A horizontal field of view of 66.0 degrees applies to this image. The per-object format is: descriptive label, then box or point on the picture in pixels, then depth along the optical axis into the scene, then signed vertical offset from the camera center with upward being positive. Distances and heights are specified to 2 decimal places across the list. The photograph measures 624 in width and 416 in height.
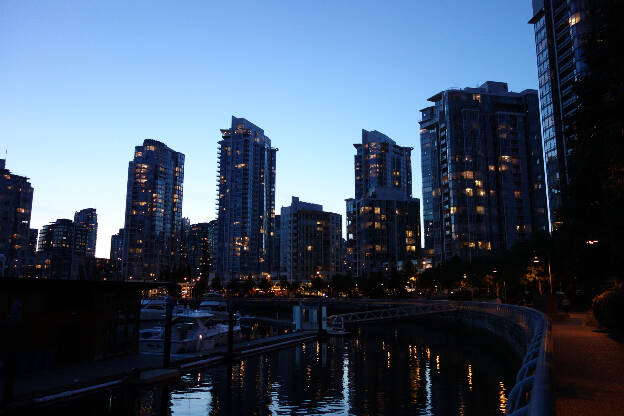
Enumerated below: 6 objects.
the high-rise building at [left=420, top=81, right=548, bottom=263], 175.38 +41.29
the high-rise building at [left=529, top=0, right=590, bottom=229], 123.90 +57.12
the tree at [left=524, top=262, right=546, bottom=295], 75.29 +2.05
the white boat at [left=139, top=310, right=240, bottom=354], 39.97 -4.71
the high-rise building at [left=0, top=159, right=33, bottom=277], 156.88 +22.88
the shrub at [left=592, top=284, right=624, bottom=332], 28.00 -1.37
